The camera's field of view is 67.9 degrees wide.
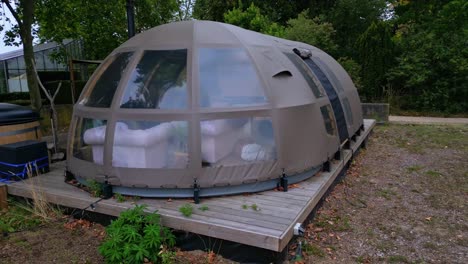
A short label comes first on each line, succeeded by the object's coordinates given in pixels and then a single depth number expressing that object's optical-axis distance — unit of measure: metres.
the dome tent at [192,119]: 3.68
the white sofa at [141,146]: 3.67
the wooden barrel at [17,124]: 4.70
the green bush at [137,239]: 2.92
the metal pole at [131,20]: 5.30
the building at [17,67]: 12.60
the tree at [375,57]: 12.71
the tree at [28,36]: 6.44
